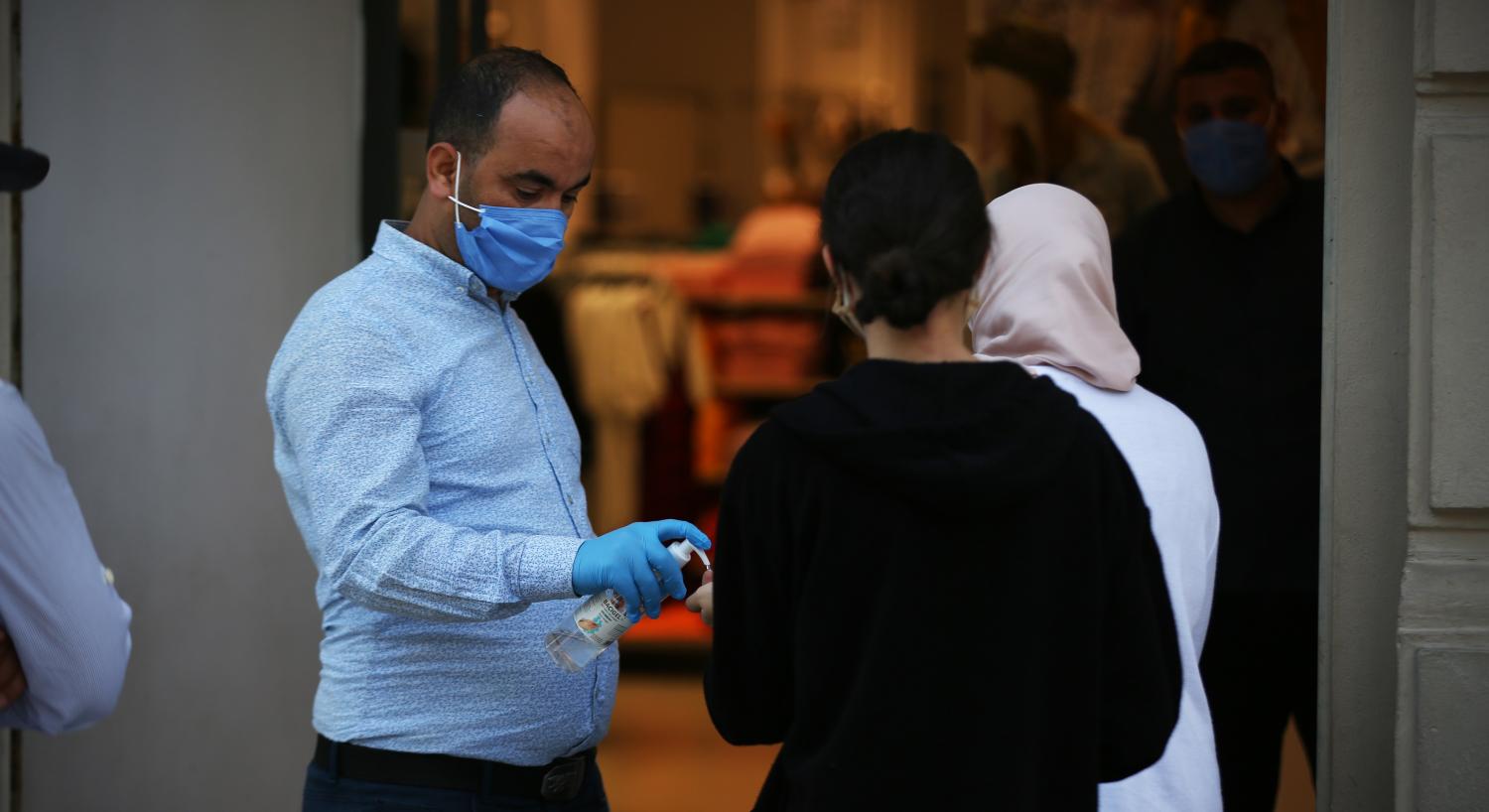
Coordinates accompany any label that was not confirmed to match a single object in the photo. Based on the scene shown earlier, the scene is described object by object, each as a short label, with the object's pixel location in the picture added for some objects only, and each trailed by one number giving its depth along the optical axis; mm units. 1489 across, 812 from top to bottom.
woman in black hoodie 6617
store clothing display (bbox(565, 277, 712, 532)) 12102
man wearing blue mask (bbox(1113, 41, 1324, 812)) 7580
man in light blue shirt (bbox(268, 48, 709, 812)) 6904
